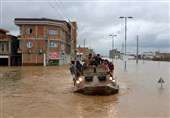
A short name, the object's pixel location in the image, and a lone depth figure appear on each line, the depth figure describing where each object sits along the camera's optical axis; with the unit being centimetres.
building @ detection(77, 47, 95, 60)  7364
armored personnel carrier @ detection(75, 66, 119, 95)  1003
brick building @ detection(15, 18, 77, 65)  3651
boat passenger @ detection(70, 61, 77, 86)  1165
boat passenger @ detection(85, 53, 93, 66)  1079
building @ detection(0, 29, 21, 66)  3683
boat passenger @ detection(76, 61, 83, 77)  1073
